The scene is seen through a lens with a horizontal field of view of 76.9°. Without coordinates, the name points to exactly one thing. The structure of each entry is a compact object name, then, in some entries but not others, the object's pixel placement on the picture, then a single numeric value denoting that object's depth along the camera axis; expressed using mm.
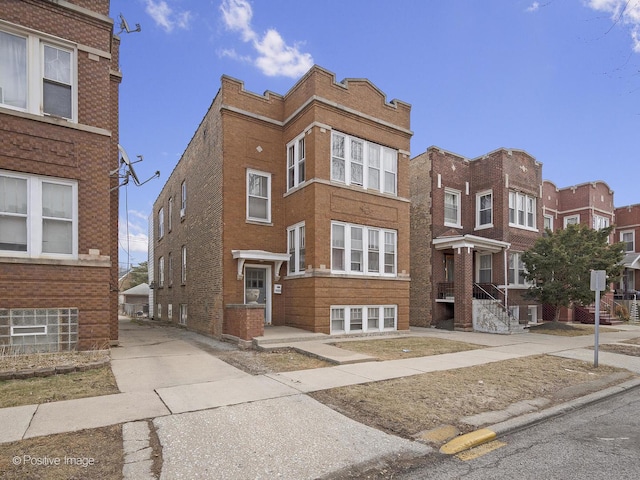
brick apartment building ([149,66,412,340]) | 13688
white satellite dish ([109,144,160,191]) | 12562
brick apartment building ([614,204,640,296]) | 28422
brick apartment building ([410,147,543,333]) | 19219
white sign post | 9734
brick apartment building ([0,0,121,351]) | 8922
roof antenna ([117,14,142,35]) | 12789
